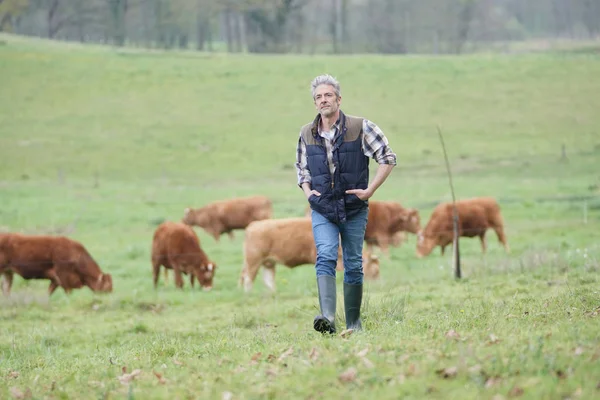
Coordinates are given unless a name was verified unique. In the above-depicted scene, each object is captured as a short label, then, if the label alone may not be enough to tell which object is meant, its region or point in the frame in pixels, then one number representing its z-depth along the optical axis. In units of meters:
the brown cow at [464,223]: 35.66
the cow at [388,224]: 36.76
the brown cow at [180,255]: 30.53
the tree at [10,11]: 104.40
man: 13.48
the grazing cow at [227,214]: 45.73
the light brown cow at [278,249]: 28.85
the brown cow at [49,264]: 29.98
